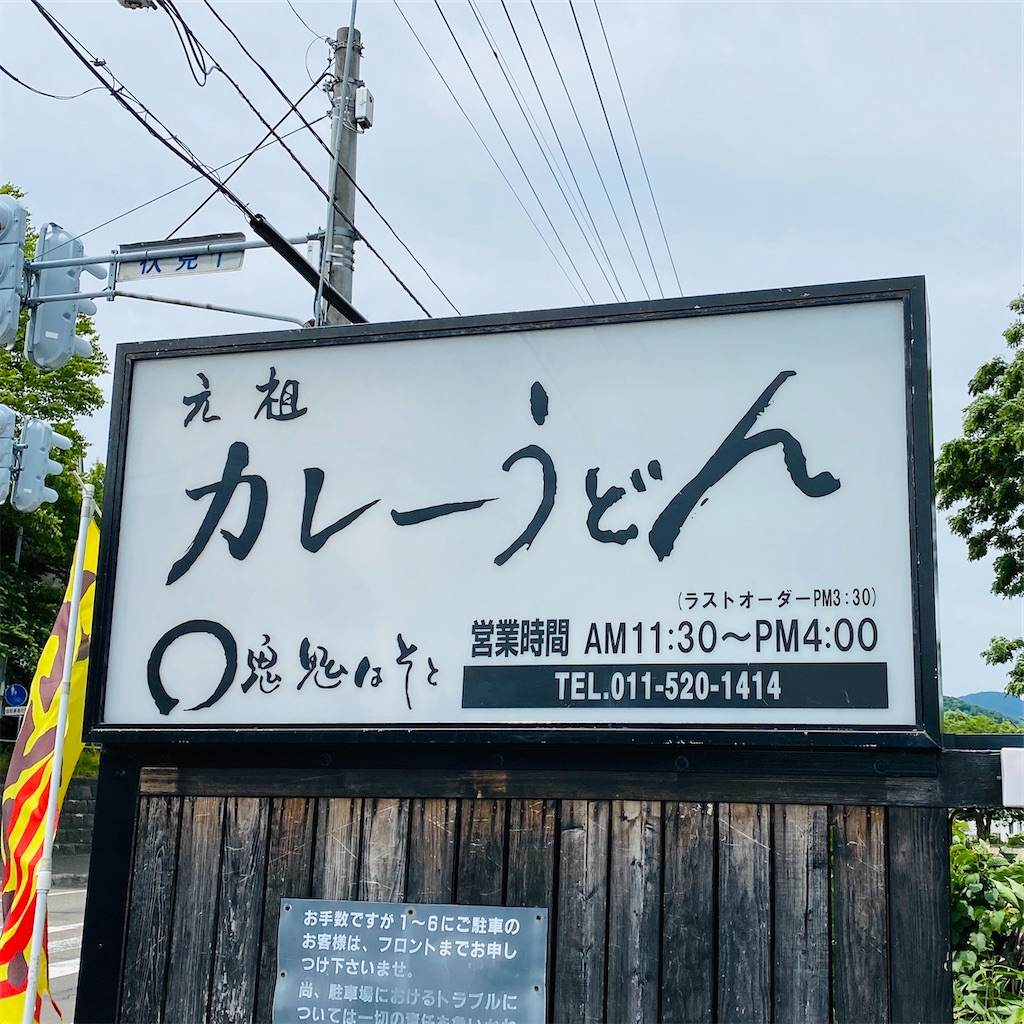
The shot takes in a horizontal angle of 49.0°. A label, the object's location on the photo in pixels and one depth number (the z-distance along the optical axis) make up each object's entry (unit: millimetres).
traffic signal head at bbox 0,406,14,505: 8961
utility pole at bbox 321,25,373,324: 10266
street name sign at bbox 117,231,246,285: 10172
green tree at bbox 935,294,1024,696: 22875
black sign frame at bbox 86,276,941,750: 3482
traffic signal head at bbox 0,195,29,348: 9836
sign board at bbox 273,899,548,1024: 3639
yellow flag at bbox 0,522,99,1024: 4762
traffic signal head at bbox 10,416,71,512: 9094
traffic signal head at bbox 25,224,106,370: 10336
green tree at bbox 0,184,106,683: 26375
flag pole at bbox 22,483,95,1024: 4359
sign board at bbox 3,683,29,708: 23266
